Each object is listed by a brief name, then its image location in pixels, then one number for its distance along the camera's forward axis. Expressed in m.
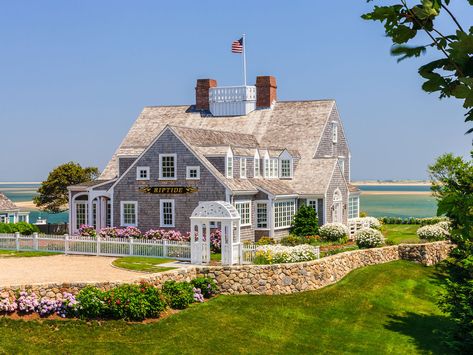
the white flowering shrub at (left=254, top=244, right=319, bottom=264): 29.88
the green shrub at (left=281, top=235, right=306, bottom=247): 37.00
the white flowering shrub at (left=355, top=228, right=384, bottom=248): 36.25
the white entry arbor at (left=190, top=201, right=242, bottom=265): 30.38
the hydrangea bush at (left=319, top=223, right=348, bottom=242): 39.75
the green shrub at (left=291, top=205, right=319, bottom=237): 40.88
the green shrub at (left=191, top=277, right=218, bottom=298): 27.50
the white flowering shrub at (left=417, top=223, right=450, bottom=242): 39.72
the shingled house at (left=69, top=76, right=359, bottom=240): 38.81
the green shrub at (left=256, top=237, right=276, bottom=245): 37.34
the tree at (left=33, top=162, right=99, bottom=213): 58.28
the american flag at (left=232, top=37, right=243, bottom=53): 50.28
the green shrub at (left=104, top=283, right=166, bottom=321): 23.59
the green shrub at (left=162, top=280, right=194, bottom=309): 25.48
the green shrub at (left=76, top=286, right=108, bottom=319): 23.47
